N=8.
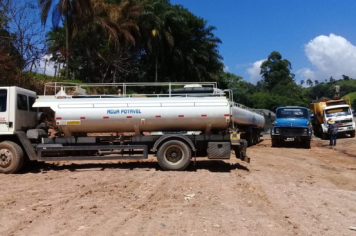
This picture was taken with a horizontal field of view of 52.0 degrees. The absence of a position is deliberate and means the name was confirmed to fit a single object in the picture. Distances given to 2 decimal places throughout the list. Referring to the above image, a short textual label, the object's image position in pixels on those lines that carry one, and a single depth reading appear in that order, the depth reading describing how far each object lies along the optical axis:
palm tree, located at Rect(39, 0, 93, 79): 25.24
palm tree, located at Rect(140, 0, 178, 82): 35.81
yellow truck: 27.34
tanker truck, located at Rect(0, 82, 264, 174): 11.18
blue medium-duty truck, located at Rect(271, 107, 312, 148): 20.81
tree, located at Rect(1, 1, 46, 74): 20.23
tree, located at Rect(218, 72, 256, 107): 63.86
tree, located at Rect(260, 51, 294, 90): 74.12
